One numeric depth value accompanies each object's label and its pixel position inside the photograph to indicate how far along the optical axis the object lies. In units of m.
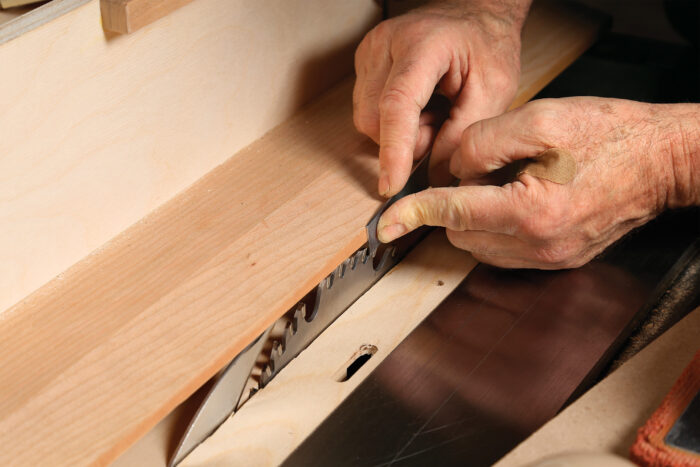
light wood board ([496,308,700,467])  0.89
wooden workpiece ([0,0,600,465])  0.89
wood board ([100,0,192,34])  0.91
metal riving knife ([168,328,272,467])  0.92
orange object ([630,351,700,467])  0.86
